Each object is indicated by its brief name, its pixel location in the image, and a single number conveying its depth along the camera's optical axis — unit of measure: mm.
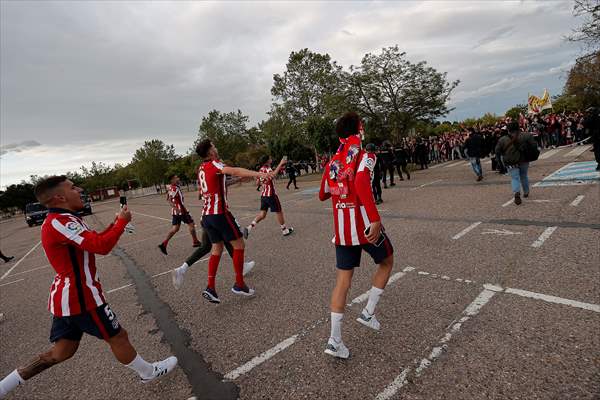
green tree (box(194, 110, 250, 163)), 50128
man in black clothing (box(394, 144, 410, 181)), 15148
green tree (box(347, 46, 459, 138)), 18062
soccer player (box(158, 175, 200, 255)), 7902
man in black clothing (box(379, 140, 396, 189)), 12094
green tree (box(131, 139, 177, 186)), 64625
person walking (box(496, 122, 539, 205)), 7016
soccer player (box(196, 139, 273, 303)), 4172
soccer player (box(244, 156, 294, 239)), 7766
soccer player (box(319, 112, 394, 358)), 2642
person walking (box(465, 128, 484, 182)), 10642
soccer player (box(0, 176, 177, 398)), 2354
